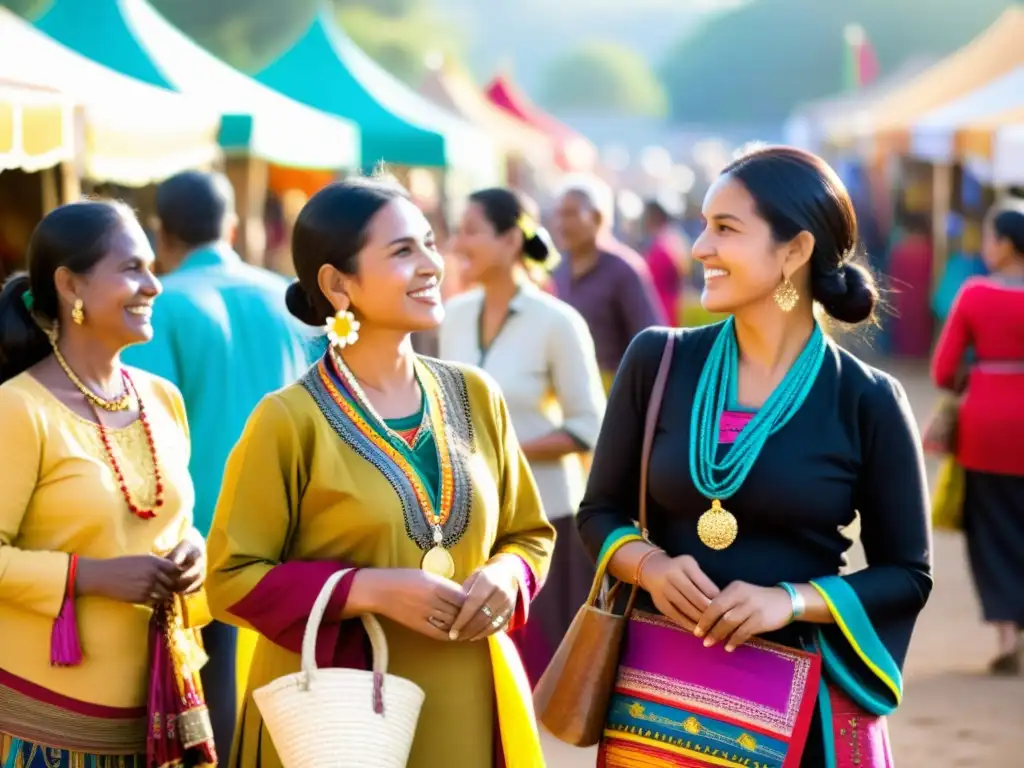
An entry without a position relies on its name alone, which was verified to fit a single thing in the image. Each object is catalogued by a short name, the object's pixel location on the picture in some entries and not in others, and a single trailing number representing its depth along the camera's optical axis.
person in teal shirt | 5.31
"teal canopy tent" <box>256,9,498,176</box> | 11.98
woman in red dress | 7.78
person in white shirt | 6.05
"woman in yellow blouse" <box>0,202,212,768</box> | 3.60
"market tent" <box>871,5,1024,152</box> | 18.42
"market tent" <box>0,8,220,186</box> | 6.79
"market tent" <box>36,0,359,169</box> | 9.00
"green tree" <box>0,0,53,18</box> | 33.96
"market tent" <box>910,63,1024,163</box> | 15.39
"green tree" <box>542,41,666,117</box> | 160.25
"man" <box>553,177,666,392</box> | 7.65
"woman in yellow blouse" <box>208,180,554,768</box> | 3.20
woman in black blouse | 3.25
